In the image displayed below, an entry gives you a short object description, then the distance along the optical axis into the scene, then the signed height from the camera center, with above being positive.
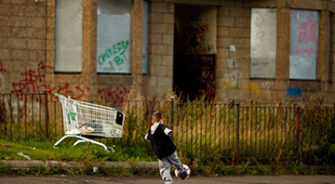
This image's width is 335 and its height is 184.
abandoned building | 30.09 +0.07
